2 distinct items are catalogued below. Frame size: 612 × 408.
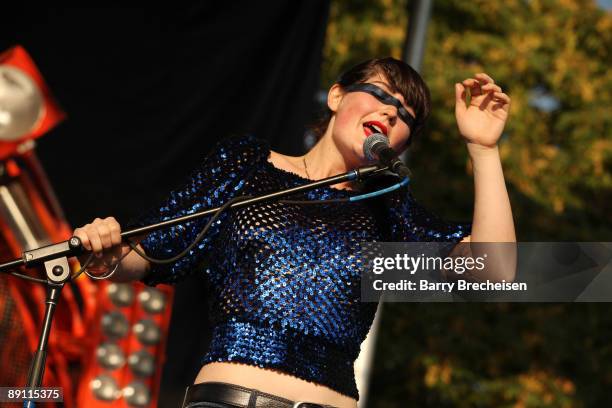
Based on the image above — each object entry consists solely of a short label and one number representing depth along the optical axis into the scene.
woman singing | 4.32
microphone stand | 4.02
